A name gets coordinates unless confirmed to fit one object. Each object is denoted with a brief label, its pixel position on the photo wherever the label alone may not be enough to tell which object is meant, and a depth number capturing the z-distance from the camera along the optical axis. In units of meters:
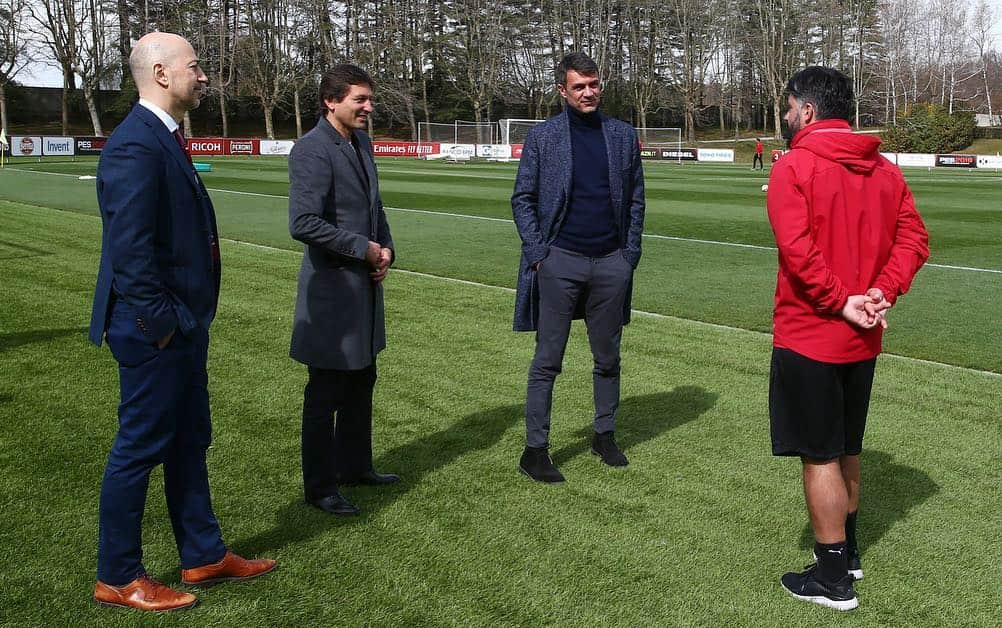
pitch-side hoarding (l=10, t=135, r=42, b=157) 44.62
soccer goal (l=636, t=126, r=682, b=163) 63.88
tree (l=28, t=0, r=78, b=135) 62.94
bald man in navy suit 3.22
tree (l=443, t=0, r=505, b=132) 76.25
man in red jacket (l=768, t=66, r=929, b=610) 3.45
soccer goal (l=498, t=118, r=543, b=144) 56.22
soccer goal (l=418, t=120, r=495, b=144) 59.62
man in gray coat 4.31
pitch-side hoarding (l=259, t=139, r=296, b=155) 54.75
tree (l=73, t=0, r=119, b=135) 62.88
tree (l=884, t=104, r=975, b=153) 56.47
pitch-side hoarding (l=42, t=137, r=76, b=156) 45.69
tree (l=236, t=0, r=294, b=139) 70.19
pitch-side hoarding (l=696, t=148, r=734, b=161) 58.94
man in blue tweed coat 4.96
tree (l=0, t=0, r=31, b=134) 59.09
